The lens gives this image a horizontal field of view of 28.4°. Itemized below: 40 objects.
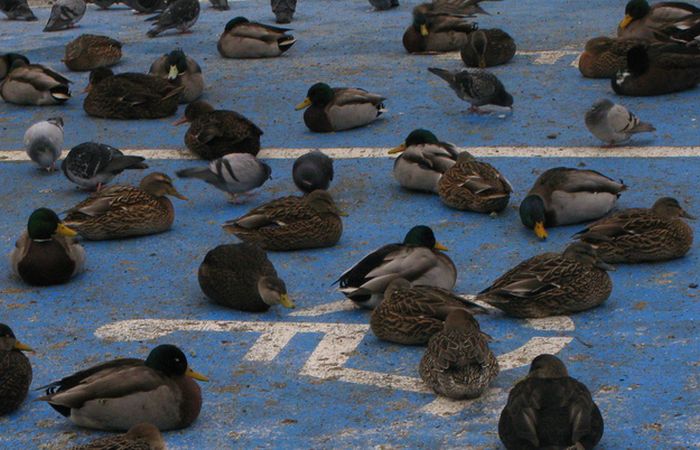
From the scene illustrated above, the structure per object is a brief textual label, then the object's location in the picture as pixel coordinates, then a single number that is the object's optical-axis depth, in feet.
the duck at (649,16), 48.98
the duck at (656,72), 43.73
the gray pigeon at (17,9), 64.54
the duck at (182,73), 46.32
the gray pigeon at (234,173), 35.65
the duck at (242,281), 28.68
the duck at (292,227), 32.76
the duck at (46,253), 30.91
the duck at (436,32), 51.57
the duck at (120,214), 33.99
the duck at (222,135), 39.68
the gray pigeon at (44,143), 39.47
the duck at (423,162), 36.06
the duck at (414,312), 26.37
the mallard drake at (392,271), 28.19
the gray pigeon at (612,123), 38.22
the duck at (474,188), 34.35
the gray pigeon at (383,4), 61.16
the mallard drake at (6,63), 49.90
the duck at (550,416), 20.77
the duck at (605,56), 46.11
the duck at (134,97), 45.16
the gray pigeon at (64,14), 60.49
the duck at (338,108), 42.32
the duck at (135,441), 20.72
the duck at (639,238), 30.32
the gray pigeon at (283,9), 59.41
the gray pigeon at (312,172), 35.76
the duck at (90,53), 52.26
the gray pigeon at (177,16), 57.47
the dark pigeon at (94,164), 36.78
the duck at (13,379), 24.10
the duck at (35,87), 47.14
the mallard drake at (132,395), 23.17
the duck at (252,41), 53.01
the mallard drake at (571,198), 32.81
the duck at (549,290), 27.55
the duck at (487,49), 48.29
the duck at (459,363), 23.82
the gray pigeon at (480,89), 42.16
